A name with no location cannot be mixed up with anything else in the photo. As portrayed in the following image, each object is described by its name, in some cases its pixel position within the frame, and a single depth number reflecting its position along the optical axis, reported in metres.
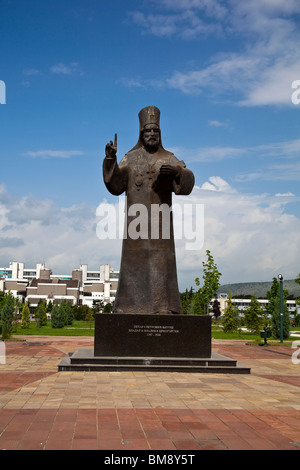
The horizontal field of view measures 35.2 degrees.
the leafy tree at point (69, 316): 41.07
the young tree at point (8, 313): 19.78
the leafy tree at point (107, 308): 46.81
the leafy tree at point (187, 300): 36.34
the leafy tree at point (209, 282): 34.50
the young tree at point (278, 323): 22.98
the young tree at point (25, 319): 30.59
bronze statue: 10.25
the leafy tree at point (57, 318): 32.62
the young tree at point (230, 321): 29.45
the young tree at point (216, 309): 61.14
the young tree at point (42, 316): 32.02
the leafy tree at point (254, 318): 27.38
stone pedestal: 9.52
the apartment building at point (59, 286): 78.88
